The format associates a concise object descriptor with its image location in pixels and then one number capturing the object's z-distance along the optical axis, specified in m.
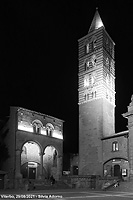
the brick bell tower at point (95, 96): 50.84
